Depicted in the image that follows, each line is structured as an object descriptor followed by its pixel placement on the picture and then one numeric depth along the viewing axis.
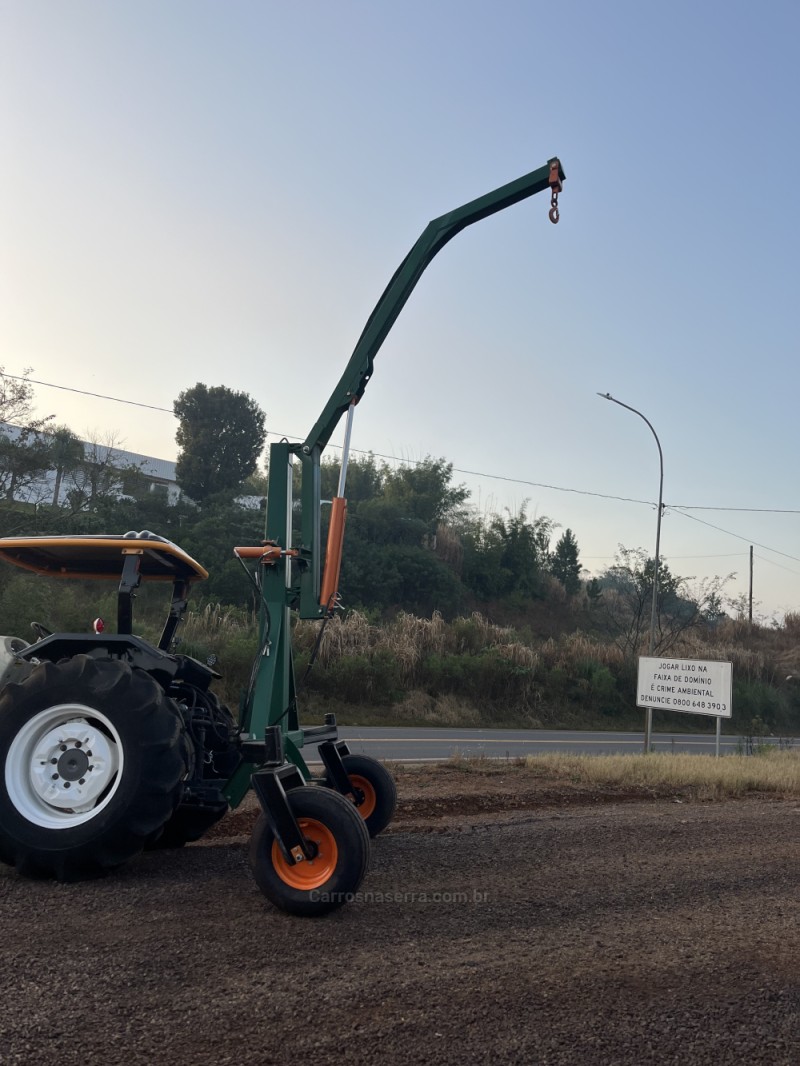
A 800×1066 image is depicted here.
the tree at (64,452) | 35.66
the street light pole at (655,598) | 18.78
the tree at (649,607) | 38.34
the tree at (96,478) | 35.53
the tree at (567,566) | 58.09
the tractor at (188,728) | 5.00
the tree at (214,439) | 44.25
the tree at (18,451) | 24.89
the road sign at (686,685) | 17.39
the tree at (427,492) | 52.94
